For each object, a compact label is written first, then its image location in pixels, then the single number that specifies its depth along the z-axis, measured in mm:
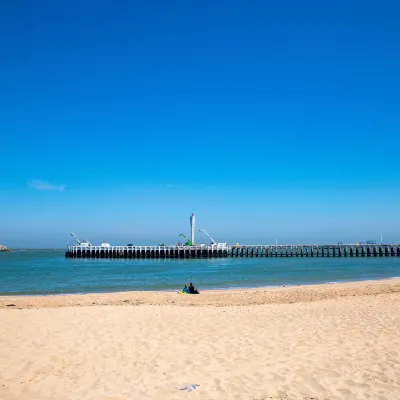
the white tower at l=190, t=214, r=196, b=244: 82750
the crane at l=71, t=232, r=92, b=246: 80750
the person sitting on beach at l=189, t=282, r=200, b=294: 20453
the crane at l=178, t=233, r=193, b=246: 78325
